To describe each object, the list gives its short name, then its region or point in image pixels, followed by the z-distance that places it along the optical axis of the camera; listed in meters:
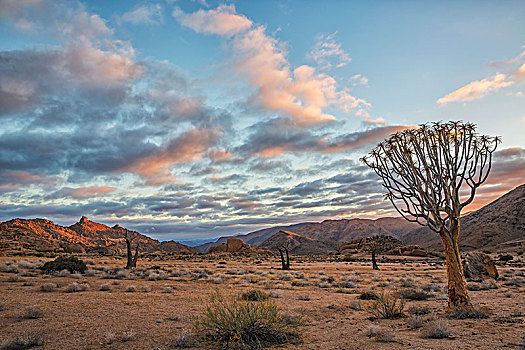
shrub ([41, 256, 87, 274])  19.20
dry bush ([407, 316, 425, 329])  8.90
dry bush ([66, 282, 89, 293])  13.16
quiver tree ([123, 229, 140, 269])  26.83
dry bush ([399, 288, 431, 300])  14.78
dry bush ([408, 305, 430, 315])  10.98
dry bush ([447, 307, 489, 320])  9.70
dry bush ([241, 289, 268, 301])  13.06
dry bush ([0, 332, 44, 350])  6.46
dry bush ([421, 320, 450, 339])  7.75
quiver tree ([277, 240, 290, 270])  33.28
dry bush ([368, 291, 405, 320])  10.46
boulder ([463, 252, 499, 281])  21.45
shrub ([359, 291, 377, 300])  14.53
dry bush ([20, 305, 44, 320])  8.79
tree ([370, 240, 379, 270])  34.24
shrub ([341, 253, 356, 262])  55.03
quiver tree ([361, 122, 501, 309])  10.27
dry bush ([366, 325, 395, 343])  7.55
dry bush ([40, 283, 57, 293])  12.91
